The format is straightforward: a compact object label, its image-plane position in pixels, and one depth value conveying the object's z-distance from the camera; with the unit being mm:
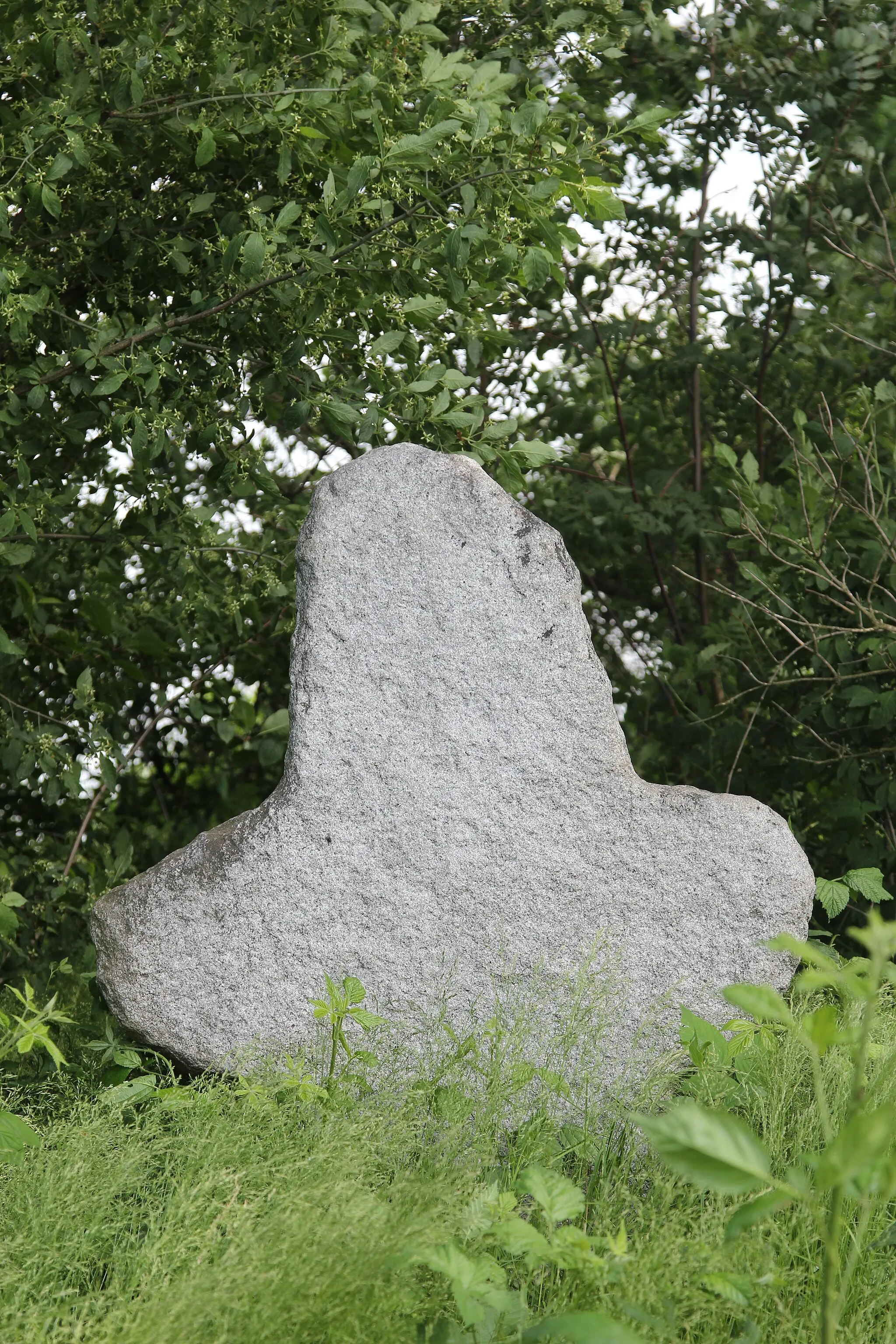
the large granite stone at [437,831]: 2443
